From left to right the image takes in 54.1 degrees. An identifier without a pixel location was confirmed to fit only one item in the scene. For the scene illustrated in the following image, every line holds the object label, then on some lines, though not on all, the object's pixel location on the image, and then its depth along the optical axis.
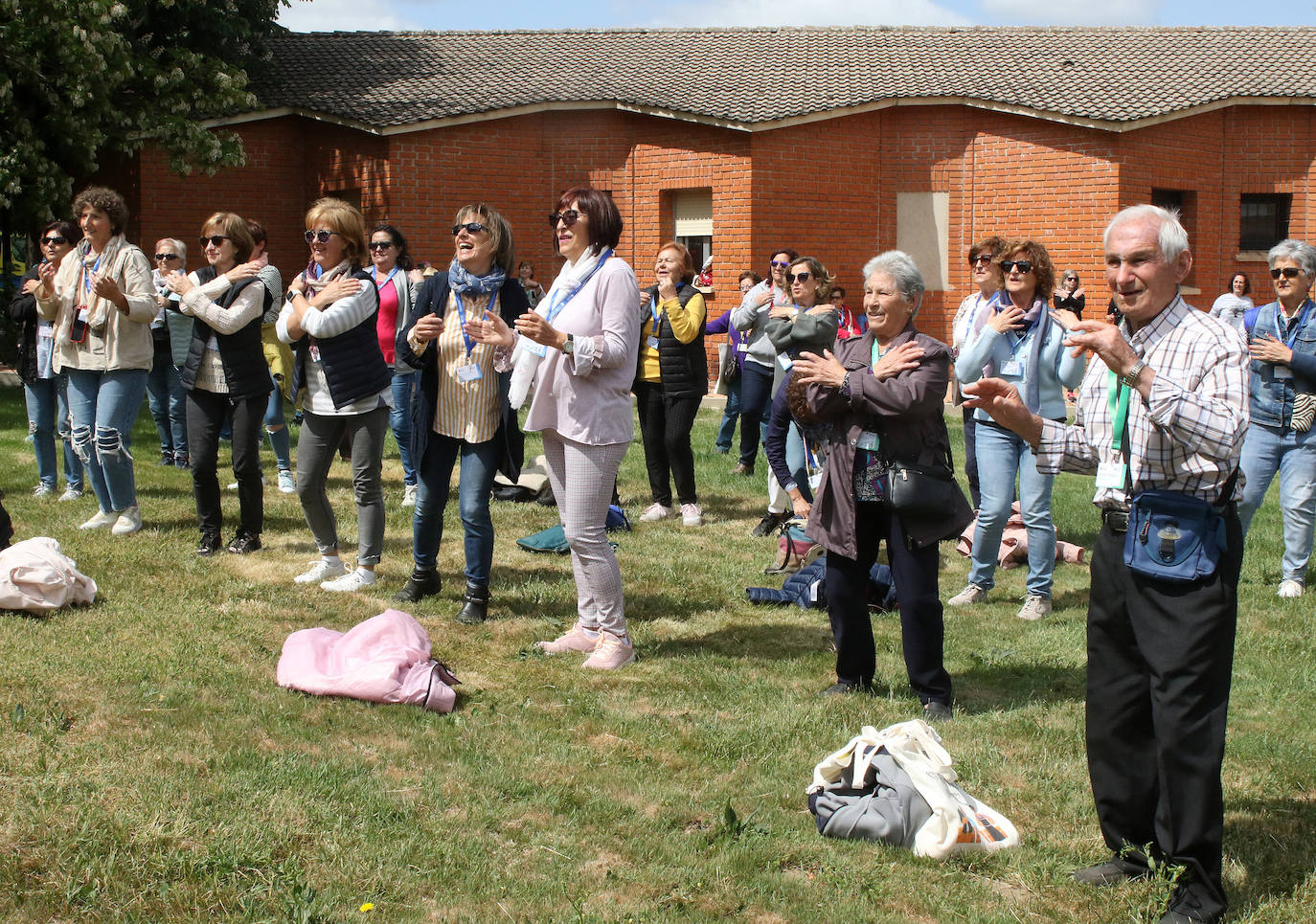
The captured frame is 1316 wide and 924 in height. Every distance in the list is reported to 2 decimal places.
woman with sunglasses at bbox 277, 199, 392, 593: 6.77
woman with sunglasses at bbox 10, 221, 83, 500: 9.44
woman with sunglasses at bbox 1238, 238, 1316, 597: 7.07
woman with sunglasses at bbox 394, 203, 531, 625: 6.29
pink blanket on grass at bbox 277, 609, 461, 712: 5.26
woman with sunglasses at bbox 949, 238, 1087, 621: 6.80
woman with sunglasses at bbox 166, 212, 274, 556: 7.57
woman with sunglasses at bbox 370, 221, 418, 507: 9.21
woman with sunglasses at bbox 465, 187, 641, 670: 5.70
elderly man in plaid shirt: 3.39
